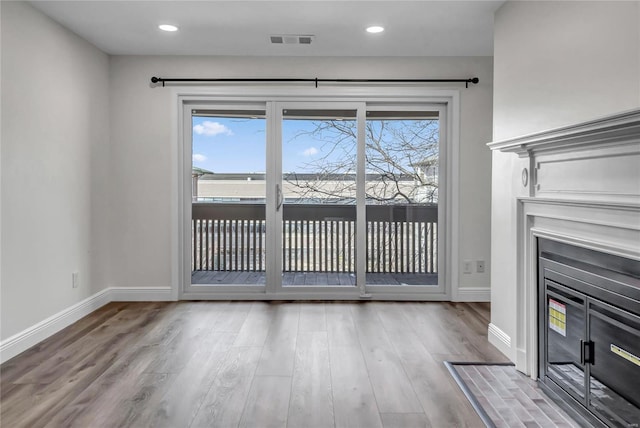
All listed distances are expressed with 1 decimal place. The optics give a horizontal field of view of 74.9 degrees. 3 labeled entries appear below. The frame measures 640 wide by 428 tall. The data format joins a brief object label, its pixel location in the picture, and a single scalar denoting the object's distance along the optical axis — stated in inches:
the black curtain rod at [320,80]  163.6
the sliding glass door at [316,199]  169.5
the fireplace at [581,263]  67.7
